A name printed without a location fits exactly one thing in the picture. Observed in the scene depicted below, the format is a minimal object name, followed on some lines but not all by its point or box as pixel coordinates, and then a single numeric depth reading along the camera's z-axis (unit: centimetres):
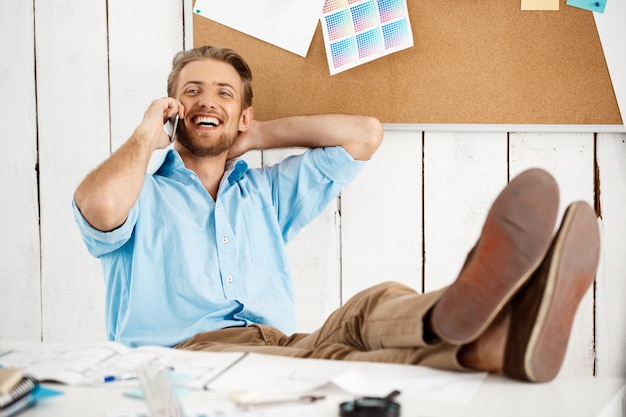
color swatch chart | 311
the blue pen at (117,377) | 226
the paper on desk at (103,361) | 226
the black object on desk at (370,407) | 206
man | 222
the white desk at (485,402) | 212
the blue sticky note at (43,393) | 218
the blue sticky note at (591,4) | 300
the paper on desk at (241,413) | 210
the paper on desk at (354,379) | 219
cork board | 303
